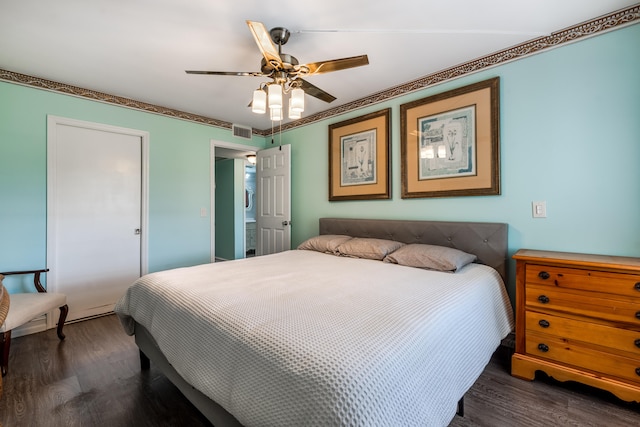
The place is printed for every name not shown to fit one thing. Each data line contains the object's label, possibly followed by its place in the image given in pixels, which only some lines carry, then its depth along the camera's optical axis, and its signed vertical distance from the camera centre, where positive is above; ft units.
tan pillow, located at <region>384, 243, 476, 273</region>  6.81 -1.17
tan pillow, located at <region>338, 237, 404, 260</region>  8.41 -1.09
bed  2.86 -1.60
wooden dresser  5.25 -2.20
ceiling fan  5.53 +3.12
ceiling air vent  13.69 +4.05
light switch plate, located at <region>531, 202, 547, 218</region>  7.03 +0.06
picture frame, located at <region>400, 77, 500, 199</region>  7.80 +2.09
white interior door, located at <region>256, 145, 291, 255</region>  12.99 +0.64
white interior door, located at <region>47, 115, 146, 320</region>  9.37 +0.02
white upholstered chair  6.54 -2.42
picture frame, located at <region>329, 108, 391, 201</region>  10.14 +2.13
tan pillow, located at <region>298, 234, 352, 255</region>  9.61 -1.07
